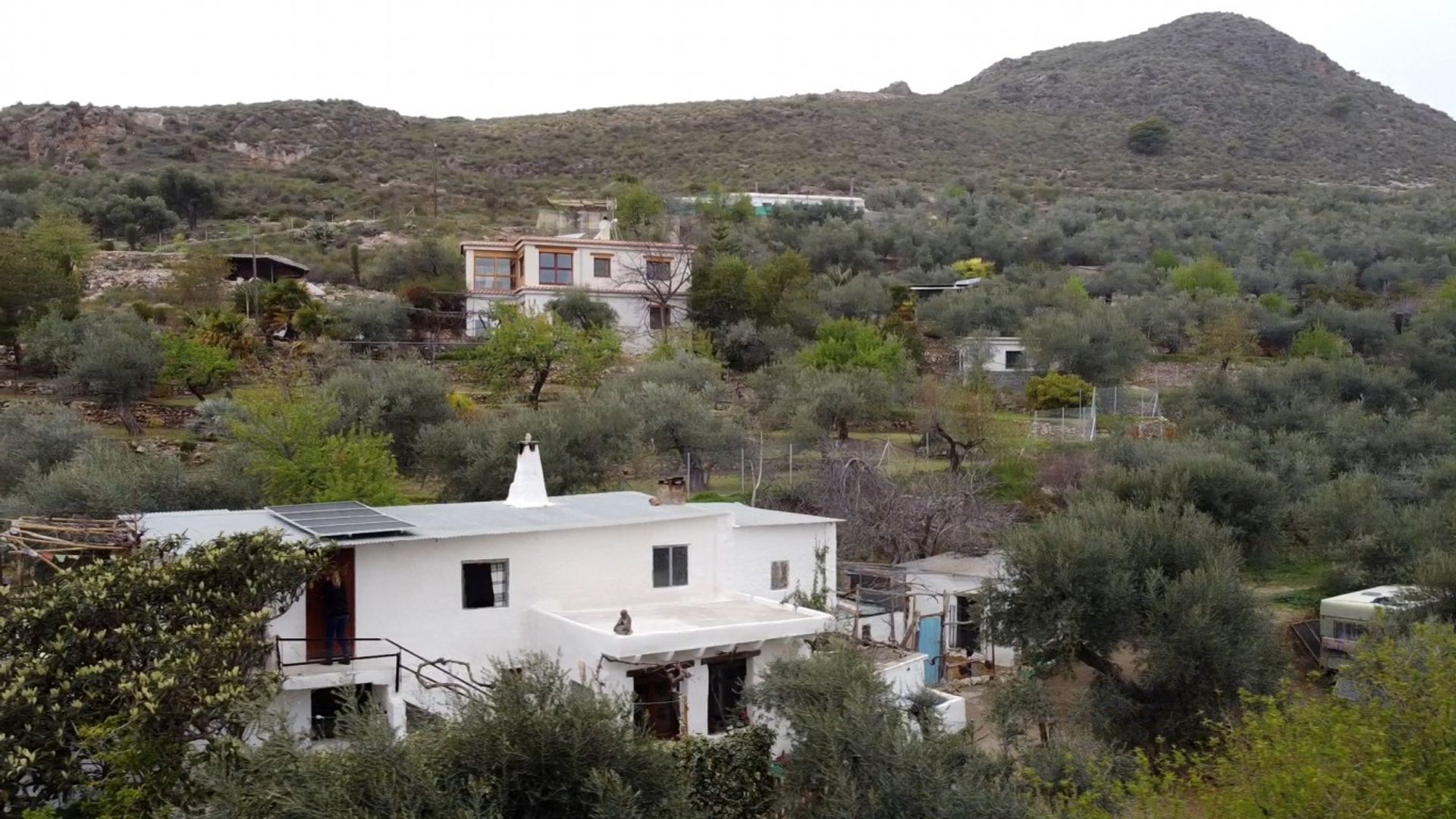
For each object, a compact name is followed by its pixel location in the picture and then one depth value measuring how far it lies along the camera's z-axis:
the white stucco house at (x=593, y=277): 48.19
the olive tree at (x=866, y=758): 12.07
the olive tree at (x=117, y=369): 34.44
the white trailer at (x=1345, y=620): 22.16
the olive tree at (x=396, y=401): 30.77
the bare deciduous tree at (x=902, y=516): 27.95
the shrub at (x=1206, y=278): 58.28
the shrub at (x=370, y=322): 44.18
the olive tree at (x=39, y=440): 26.94
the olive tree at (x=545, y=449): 28.58
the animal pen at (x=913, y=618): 22.19
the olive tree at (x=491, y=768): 10.33
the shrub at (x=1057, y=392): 41.66
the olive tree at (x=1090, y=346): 45.78
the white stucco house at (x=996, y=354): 47.34
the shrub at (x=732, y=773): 14.73
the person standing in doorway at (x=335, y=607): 16.61
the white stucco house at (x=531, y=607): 16.27
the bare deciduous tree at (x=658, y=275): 49.53
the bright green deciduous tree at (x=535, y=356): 38.81
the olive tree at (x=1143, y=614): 18.95
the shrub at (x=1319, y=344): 48.59
